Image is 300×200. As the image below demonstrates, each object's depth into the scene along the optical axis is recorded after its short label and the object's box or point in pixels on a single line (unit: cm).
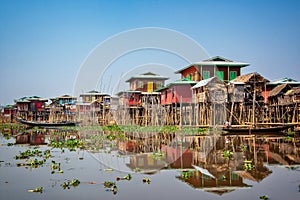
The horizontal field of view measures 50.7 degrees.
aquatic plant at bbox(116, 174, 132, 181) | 1007
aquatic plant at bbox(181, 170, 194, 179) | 1035
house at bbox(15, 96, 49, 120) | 5488
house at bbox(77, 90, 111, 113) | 4762
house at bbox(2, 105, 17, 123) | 6406
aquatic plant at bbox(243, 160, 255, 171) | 1138
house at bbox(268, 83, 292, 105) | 3016
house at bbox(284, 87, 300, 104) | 2844
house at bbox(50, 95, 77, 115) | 5202
